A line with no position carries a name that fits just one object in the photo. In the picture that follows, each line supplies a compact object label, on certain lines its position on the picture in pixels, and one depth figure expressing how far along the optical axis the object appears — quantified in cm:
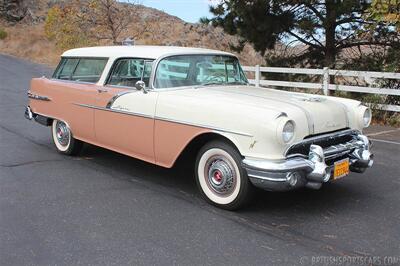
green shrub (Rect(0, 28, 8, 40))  3270
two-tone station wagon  434
